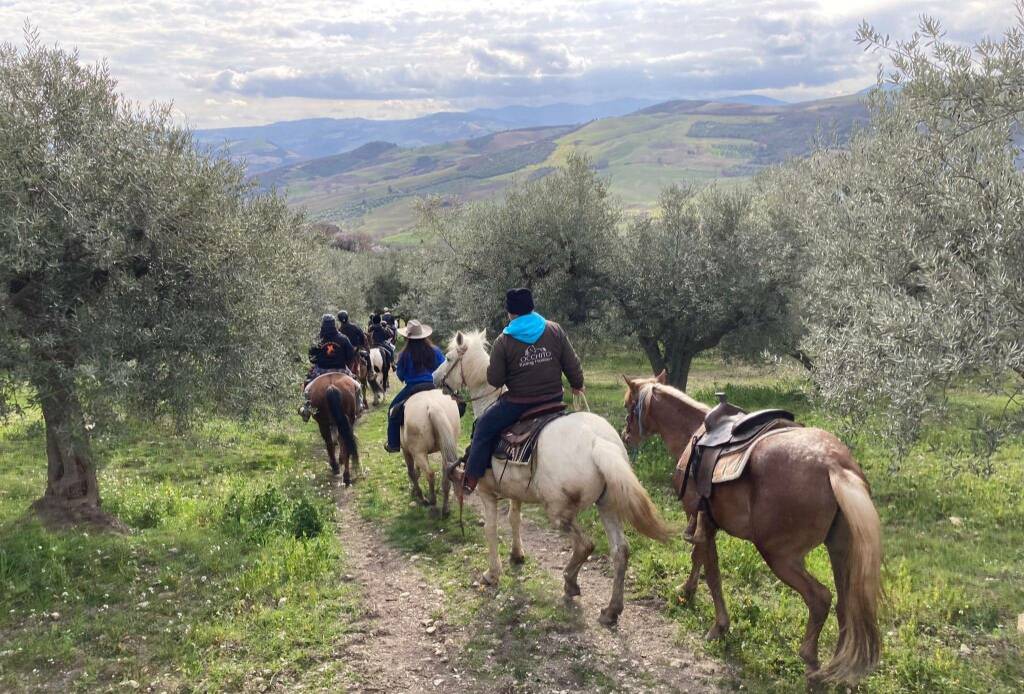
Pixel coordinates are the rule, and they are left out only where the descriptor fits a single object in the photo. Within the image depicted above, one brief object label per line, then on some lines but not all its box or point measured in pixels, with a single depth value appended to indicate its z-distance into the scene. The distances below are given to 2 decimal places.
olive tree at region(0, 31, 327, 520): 9.17
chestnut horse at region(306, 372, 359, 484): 15.36
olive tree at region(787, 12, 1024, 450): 6.79
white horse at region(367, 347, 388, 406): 26.69
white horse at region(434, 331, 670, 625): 8.49
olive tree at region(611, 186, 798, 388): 21.62
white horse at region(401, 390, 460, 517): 12.75
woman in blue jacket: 13.85
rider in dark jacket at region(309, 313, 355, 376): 16.48
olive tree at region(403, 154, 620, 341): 22.23
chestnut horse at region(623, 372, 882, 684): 6.51
